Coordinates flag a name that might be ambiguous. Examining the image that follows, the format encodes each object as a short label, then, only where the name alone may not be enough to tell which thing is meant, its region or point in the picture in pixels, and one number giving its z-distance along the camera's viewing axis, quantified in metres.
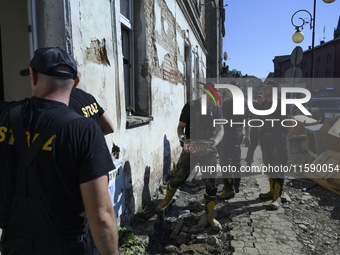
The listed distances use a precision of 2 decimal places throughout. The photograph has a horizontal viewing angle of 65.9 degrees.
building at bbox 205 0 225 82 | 20.00
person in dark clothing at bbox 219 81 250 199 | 5.11
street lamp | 9.98
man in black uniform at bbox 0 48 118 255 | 1.21
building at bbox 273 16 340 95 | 34.72
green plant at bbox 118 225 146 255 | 2.88
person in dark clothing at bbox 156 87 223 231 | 3.87
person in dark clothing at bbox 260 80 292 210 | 4.43
